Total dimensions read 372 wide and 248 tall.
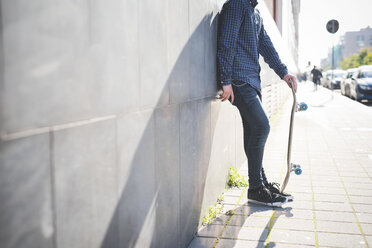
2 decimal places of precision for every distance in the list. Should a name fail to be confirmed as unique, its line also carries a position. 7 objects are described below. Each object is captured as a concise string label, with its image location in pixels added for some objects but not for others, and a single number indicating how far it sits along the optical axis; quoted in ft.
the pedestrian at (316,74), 93.86
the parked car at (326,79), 130.87
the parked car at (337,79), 114.11
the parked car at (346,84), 70.88
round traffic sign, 66.49
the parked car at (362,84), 57.82
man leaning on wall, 11.53
